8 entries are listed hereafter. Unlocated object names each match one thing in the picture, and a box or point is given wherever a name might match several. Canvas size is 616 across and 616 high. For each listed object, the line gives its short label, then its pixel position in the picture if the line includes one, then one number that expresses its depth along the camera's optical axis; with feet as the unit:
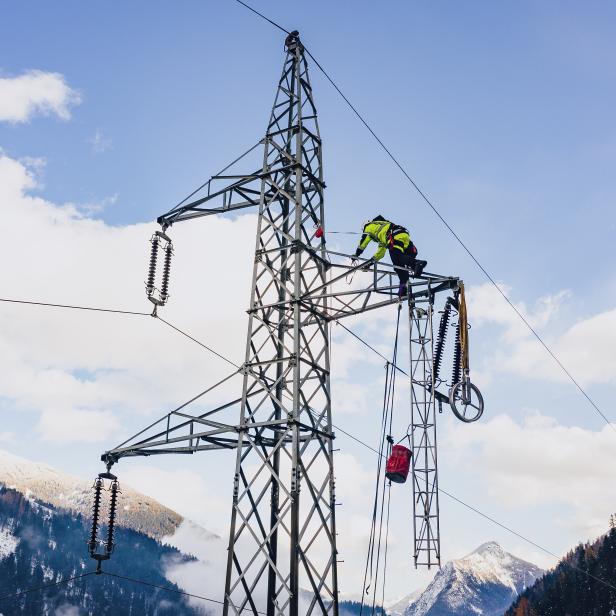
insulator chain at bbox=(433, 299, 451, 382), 65.36
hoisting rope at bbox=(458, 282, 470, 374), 65.05
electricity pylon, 61.20
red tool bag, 63.41
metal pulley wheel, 63.93
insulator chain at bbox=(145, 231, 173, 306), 75.92
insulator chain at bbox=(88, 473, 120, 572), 70.59
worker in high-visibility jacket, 66.23
